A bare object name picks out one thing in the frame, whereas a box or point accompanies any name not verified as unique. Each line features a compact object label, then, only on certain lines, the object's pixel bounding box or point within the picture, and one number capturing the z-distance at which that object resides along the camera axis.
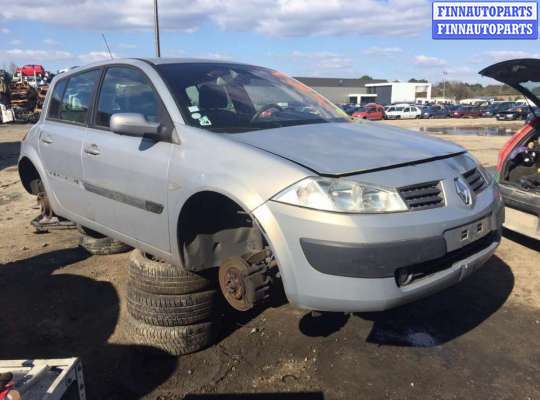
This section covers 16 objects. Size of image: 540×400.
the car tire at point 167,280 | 3.10
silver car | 2.30
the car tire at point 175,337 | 3.10
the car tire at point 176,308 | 3.12
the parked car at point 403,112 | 43.53
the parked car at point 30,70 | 33.62
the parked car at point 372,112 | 39.47
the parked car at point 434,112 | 45.58
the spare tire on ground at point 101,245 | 4.94
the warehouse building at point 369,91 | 86.88
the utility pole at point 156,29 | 7.59
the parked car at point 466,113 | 45.62
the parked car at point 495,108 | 39.57
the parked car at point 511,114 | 35.09
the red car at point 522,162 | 4.64
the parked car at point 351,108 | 43.48
